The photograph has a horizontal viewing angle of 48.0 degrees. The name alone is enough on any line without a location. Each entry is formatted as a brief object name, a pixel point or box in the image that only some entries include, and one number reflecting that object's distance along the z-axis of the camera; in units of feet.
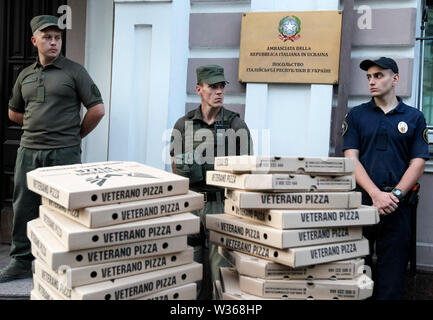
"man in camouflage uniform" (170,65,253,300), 10.30
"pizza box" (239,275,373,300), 7.65
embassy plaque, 12.73
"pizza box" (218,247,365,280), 7.70
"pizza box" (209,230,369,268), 7.33
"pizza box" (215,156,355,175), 7.70
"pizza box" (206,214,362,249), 7.36
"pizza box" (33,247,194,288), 6.75
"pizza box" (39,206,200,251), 6.72
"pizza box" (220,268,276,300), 7.82
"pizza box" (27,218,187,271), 6.75
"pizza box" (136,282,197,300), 7.31
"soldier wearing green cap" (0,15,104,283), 12.39
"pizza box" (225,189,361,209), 7.62
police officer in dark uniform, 10.71
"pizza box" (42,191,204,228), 6.85
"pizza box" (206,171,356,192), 7.55
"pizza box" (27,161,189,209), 6.93
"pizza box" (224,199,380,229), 7.42
